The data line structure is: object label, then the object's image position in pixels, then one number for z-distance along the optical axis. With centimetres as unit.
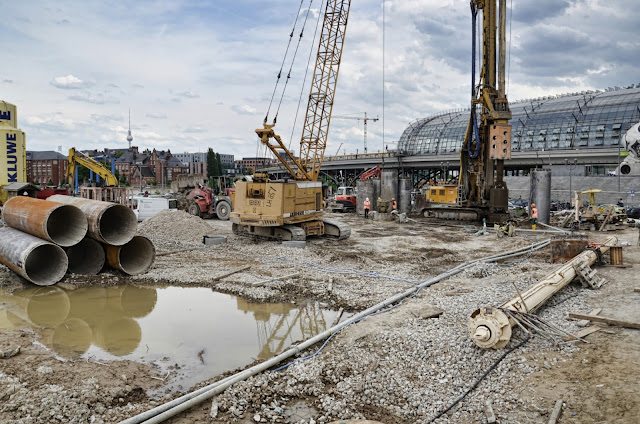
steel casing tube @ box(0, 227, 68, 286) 1083
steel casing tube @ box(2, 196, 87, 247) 1109
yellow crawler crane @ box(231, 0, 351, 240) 1741
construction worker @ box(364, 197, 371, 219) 2864
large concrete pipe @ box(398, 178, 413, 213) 3145
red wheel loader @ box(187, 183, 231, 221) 2653
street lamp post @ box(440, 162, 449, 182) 5284
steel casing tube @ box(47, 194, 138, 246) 1148
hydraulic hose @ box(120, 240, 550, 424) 527
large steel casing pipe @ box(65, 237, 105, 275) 1247
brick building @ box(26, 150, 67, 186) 10762
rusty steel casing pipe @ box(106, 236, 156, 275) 1241
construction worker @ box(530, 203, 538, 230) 2295
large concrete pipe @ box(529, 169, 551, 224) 2442
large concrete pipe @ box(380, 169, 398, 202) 3108
